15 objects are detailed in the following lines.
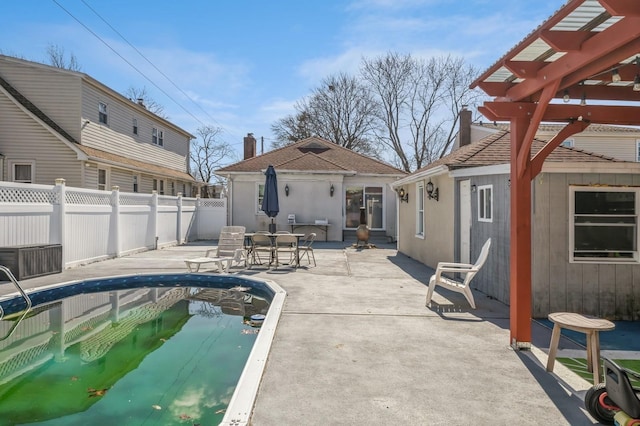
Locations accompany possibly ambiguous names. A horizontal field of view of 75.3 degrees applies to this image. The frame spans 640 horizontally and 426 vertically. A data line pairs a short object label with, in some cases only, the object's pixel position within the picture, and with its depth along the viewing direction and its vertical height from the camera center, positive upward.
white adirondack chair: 6.34 -1.04
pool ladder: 5.88 -1.51
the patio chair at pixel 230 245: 10.27 -0.76
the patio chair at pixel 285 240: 9.93 -0.60
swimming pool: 3.66 -1.70
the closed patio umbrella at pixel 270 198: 12.69 +0.52
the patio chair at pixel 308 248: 10.51 -0.86
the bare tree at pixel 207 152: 39.94 +6.15
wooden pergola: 3.31 +1.25
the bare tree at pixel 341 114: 33.09 +8.17
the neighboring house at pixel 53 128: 14.82 +3.22
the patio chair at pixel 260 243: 10.16 -0.72
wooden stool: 3.48 -0.98
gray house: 6.08 -0.36
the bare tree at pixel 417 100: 31.06 +8.69
